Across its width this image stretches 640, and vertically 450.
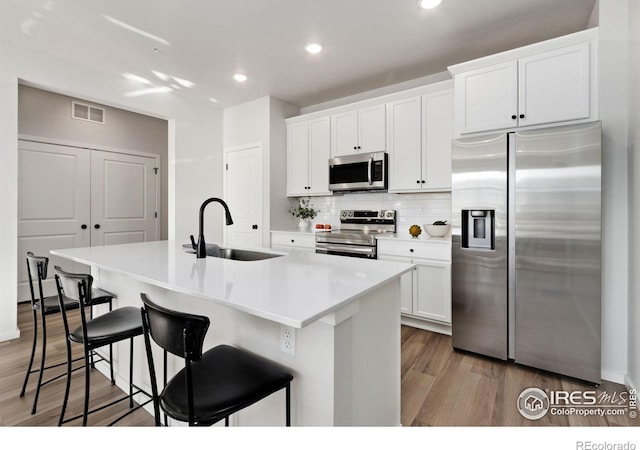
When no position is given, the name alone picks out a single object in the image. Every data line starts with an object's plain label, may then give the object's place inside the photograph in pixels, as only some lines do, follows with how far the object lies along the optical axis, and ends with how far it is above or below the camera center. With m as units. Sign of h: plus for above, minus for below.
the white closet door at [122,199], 4.56 +0.33
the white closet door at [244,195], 4.48 +0.37
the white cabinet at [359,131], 3.71 +1.06
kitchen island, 1.19 -0.43
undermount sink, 2.50 -0.25
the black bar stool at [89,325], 1.56 -0.55
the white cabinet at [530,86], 2.29 +1.02
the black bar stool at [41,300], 1.95 -0.52
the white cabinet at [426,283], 3.03 -0.59
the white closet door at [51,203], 3.95 +0.23
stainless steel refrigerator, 2.18 -0.18
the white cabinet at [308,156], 4.16 +0.85
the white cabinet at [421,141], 3.27 +0.83
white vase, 4.69 -0.04
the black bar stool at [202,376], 1.01 -0.58
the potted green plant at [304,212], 4.60 +0.13
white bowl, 3.33 -0.09
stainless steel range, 3.52 -0.14
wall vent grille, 4.31 +1.46
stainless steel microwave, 3.66 +0.57
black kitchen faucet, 2.03 -0.15
